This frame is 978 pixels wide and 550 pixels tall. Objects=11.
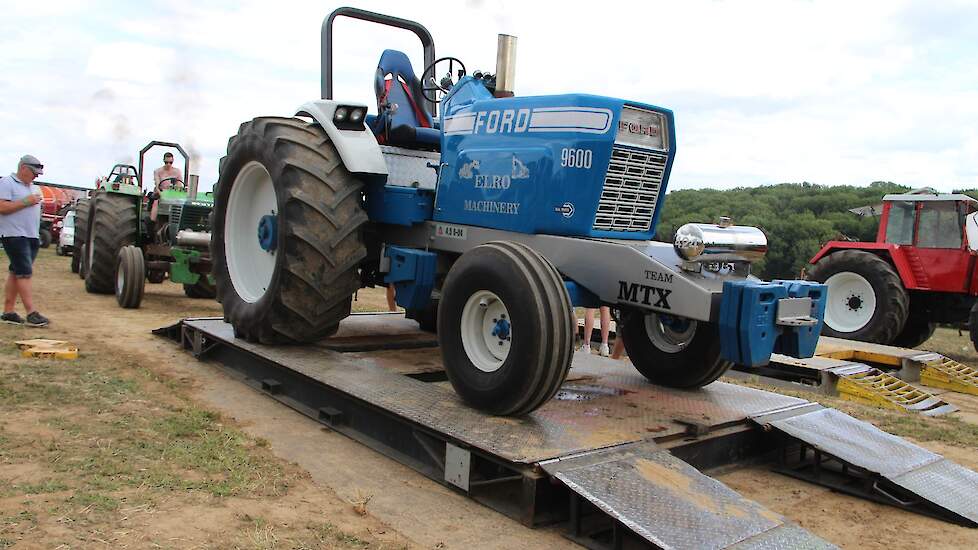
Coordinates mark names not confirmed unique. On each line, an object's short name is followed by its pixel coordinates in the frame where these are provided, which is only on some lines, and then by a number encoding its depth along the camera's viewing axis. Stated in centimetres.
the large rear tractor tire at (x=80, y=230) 1293
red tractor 1055
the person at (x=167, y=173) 1176
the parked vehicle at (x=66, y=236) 2048
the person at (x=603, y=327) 805
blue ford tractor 414
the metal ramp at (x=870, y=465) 409
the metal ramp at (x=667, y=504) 321
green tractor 1003
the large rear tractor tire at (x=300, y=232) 551
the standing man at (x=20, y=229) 770
